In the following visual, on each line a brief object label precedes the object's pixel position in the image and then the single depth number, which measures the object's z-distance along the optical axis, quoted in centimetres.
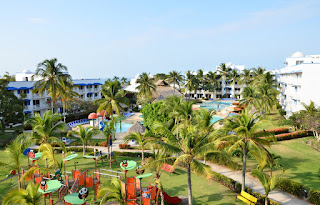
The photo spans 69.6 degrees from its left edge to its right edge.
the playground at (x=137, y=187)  1592
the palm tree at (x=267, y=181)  1522
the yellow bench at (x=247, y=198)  1599
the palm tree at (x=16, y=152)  1773
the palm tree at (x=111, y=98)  3531
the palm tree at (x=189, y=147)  1339
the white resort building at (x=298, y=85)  3755
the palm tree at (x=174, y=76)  7102
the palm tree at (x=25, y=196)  1192
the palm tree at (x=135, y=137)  2534
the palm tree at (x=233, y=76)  7944
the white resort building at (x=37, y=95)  4644
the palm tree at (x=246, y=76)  7226
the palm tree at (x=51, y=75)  3688
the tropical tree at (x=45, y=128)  2218
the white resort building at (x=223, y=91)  8612
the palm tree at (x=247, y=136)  1580
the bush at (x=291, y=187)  1745
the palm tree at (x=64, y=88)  3756
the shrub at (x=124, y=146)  3131
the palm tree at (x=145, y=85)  5516
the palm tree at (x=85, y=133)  2697
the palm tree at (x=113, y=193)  1239
